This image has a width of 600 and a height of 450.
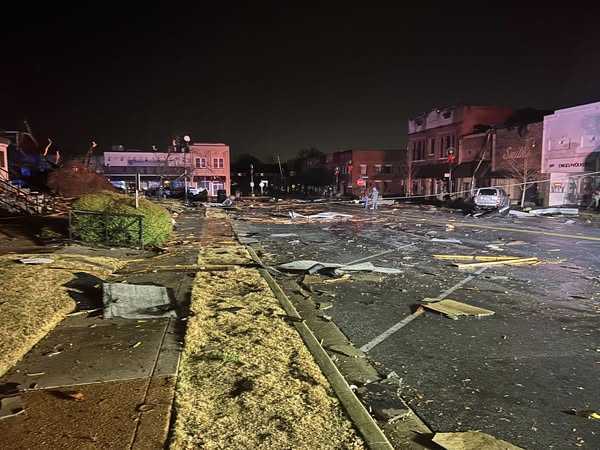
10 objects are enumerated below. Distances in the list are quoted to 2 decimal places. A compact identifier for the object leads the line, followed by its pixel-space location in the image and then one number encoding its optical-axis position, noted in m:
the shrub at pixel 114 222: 12.62
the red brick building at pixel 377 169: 73.94
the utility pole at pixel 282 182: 110.71
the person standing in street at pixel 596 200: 31.78
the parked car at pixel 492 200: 32.41
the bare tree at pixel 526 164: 38.59
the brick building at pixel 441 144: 49.72
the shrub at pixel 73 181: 22.55
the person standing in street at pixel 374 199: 38.00
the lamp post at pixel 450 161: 49.69
